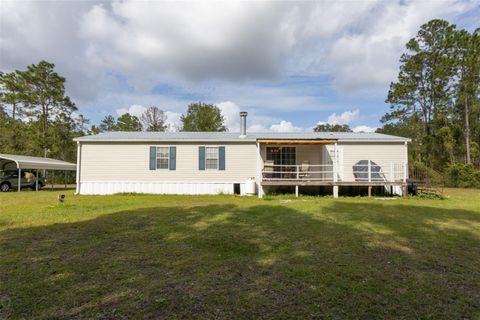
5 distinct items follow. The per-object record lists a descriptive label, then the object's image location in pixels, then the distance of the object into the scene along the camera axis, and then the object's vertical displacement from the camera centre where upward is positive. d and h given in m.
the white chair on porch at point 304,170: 14.63 +0.17
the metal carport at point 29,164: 16.91 +0.65
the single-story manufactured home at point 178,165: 14.32 +0.44
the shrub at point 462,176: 21.09 -0.24
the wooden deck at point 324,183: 12.54 -0.41
